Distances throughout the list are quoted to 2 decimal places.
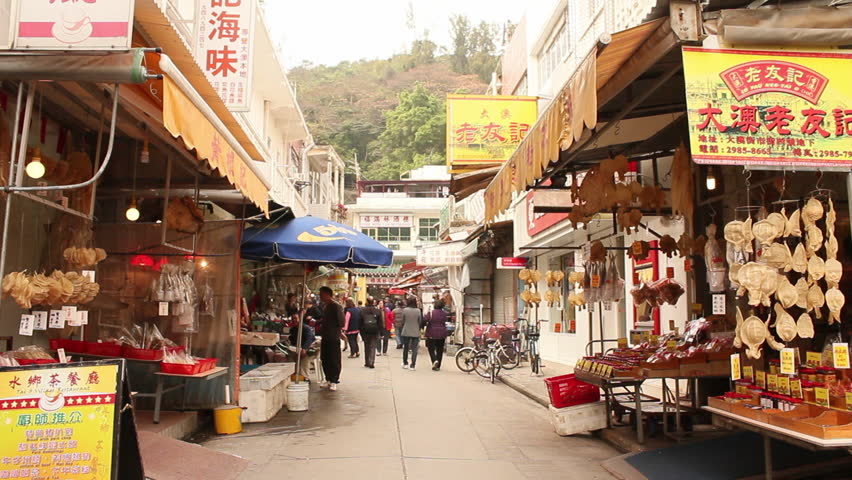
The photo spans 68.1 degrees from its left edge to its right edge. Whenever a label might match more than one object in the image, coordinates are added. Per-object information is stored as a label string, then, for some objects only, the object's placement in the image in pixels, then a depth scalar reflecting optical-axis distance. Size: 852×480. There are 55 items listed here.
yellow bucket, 8.23
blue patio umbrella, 9.69
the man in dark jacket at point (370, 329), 17.05
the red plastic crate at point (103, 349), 7.34
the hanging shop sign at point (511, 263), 19.56
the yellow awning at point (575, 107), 4.86
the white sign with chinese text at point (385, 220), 52.84
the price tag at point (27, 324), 5.44
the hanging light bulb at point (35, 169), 5.02
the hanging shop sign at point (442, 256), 24.97
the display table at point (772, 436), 4.18
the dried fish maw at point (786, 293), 4.60
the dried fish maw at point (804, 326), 4.65
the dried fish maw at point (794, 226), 4.72
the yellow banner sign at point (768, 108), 4.34
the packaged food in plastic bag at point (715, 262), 6.85
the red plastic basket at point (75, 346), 7.22
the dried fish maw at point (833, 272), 4.56
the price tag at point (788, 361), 4.62
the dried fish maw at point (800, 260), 4.66
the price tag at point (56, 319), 5.95
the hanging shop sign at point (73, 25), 3.99
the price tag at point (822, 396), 4.60
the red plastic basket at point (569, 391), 8.43
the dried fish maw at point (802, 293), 4.69
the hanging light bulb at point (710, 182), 6.97
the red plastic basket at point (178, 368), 7.48
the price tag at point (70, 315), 6.02
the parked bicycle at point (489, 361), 15.48
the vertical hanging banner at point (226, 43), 9.17
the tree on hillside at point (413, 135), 65.00
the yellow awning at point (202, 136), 4.34
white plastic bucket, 9.90
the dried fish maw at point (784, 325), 4.61
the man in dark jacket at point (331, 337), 11.86
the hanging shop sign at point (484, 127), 15.45
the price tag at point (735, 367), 5.17
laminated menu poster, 4.12
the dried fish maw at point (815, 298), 4.62
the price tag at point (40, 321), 5.81
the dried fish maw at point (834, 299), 4.55
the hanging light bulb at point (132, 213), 7.74
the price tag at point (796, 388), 4.86
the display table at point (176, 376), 7.20
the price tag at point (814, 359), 4.97
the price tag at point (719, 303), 6.86
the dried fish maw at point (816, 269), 4.61
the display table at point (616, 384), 7.21
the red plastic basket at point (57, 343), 7.12
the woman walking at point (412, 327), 17.39
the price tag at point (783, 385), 4.96
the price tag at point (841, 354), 4.52
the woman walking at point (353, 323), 19.57
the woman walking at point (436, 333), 17.08
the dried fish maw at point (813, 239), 4.65
